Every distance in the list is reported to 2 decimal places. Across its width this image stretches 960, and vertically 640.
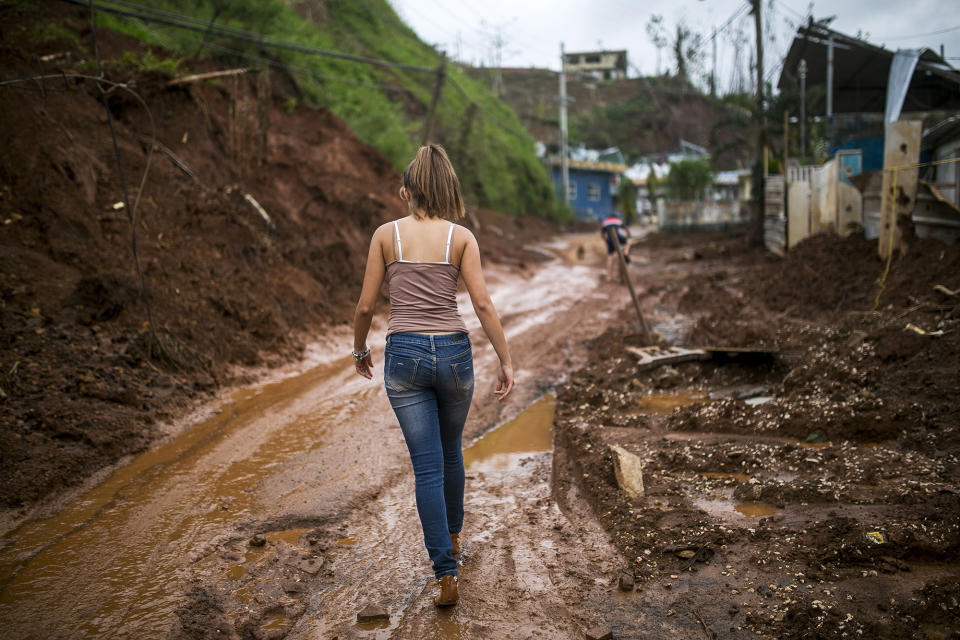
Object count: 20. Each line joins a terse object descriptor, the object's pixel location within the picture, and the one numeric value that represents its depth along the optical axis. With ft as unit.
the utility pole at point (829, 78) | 63.39
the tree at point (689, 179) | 102.42
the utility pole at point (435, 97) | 57.31
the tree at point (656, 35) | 182.09
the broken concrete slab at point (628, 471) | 12.60
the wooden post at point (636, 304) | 24.71
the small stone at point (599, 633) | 8.18
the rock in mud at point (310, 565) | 10.33
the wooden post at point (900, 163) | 25.71
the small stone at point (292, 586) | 9.77
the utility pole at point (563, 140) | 120.98
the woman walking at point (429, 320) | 9.16
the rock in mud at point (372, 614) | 8.95
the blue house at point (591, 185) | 145.89
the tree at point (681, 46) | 176.76
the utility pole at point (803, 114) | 70.28
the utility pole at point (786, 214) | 48.37
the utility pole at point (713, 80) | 189.37
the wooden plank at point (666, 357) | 22.50
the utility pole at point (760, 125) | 64.11
